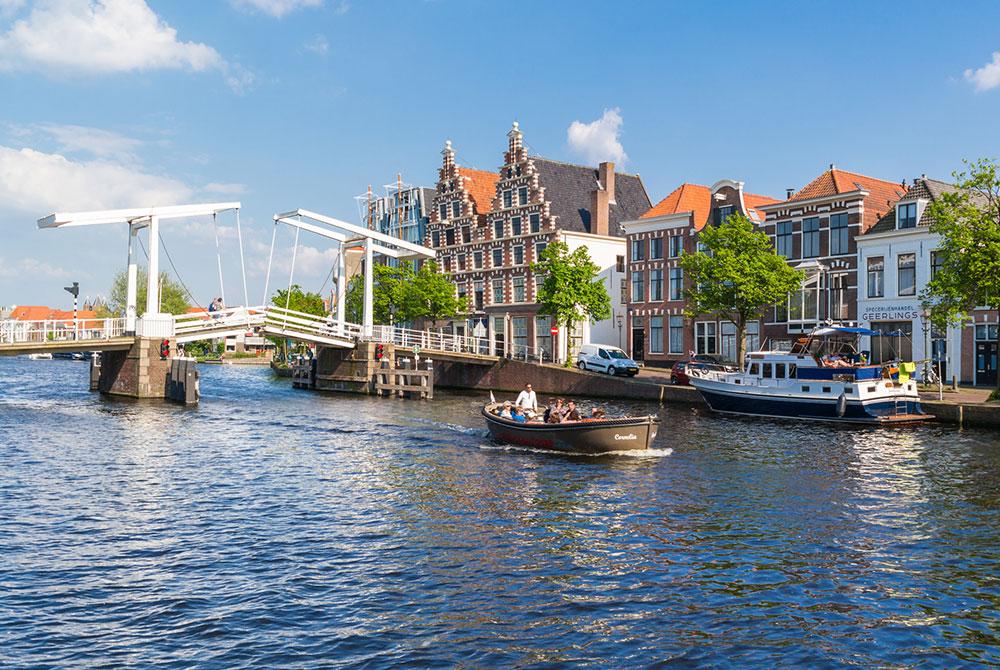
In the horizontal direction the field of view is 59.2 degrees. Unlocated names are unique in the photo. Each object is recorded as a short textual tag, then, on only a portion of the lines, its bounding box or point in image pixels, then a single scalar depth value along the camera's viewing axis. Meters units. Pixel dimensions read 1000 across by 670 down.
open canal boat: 26.48
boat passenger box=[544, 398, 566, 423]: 28.03
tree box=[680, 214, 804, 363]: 45.53
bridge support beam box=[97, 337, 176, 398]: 45.28
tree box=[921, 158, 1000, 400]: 33.22
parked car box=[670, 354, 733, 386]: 46.45
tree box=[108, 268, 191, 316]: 118.62
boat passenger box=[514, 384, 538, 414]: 30.31
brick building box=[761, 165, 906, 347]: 47.88
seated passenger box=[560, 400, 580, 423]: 27.91
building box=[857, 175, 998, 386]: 42.91
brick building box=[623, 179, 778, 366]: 54.59
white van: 51.06
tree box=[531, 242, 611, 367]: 55.66
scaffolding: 84.00
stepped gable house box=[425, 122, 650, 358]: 65.12
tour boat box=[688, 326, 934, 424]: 35.09
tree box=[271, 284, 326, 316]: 94.38
